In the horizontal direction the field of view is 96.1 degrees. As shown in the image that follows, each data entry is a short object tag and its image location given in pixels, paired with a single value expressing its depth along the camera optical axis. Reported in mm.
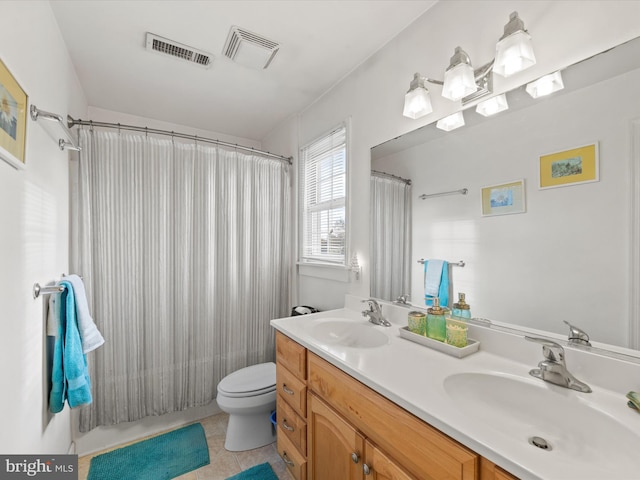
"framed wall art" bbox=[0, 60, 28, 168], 821
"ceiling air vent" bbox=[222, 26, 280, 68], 1551
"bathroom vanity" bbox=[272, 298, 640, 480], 629
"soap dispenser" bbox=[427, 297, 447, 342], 1192
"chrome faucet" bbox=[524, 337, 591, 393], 828
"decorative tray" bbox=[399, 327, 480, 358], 1071
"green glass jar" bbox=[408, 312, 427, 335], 1271
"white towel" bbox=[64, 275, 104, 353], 1392
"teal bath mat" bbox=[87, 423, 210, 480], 1625
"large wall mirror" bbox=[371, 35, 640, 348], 849
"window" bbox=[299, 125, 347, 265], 1977
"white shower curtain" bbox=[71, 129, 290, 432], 1788
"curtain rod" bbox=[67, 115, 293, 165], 1707
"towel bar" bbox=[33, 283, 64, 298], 1150
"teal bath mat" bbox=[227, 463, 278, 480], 1583
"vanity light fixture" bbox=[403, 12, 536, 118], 972
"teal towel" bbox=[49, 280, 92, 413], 1304
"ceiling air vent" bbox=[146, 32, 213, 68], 1582
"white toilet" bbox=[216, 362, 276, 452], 1753
